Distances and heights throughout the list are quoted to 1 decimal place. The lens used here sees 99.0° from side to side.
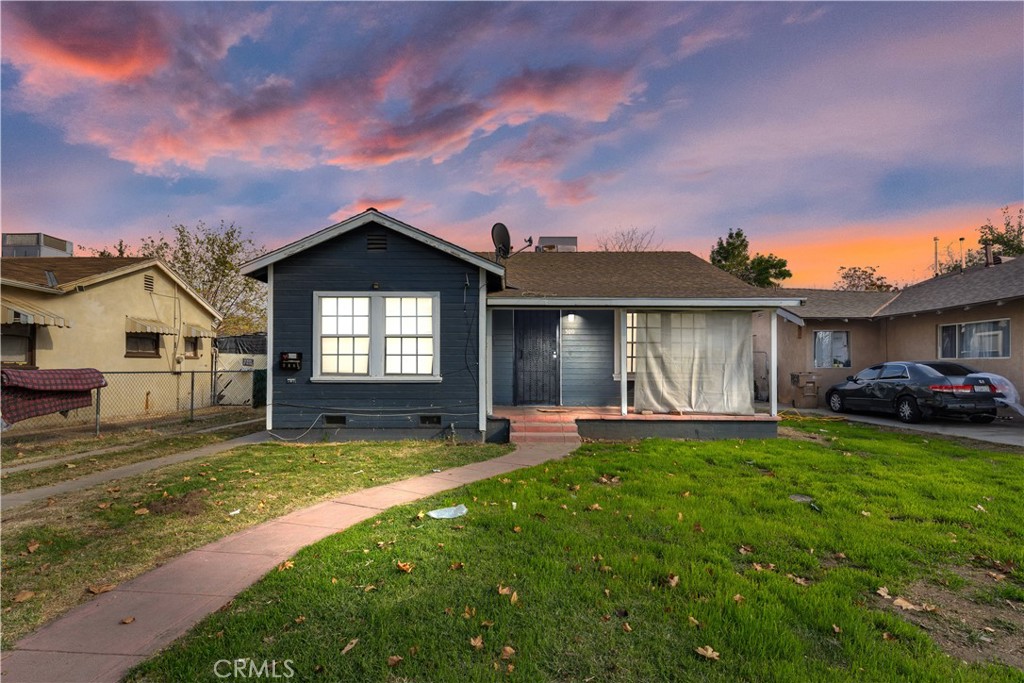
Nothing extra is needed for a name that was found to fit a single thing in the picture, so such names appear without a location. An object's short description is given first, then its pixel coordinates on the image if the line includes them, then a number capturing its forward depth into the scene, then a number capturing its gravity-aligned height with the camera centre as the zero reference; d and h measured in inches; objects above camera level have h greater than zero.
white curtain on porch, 406.0 -11.7
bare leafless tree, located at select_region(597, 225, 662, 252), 1232.2 +322.4
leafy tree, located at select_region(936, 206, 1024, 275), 1146.7 +324.2
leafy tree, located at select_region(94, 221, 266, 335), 950.4 +214.0
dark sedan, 433.7 -41.3
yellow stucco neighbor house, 430.0 +39.3
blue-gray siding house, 353.4 +24.3
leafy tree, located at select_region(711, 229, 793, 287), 1149.7 +239.8
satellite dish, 426.6 +111.6
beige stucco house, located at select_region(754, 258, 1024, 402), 491.2 +34.3
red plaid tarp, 319.6 -30.7
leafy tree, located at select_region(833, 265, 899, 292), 1664.1 +295.9
